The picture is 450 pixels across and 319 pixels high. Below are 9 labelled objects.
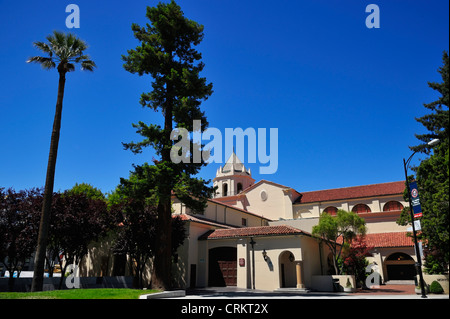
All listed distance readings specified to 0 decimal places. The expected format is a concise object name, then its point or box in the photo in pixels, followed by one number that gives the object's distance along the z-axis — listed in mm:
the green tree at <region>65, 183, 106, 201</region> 43022
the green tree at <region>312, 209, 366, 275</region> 26828
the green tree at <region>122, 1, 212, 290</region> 20297
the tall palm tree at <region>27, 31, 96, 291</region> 17670
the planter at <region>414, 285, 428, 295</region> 22159
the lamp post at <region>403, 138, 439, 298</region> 17438
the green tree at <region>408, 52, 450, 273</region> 19212
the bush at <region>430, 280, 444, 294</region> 22094
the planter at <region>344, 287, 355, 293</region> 24984
